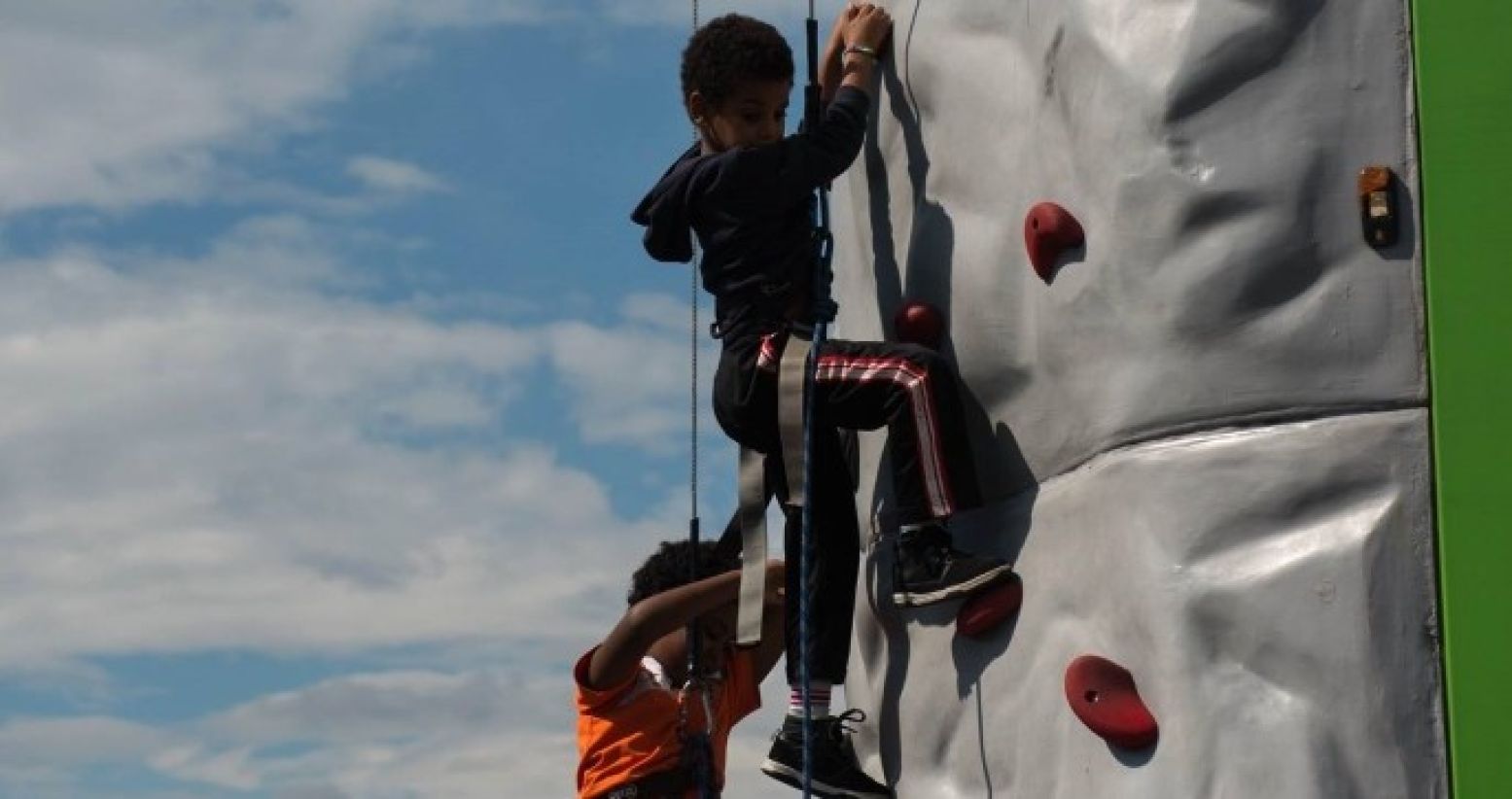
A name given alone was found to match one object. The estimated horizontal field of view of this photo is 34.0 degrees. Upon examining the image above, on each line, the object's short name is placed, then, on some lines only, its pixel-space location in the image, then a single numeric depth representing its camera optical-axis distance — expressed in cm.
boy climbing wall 618
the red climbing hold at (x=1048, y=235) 575
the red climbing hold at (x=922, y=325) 641
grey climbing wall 501
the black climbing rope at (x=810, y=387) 628
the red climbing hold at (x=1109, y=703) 529
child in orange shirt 777
